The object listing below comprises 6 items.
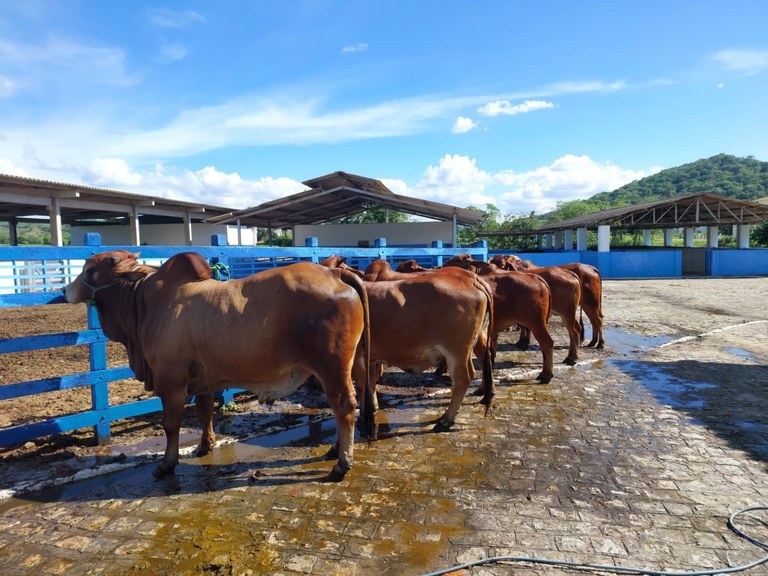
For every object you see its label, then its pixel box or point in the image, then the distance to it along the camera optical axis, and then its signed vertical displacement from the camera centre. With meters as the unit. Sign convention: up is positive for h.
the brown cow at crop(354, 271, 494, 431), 5.26 -0.78
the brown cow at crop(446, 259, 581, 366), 8.46 -0.79
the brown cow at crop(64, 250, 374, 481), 4.13 -0.66
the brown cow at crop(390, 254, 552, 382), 7.32 -0.81
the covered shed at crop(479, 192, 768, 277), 29.02 +0.67
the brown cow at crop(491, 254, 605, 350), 9.55 -0.93
